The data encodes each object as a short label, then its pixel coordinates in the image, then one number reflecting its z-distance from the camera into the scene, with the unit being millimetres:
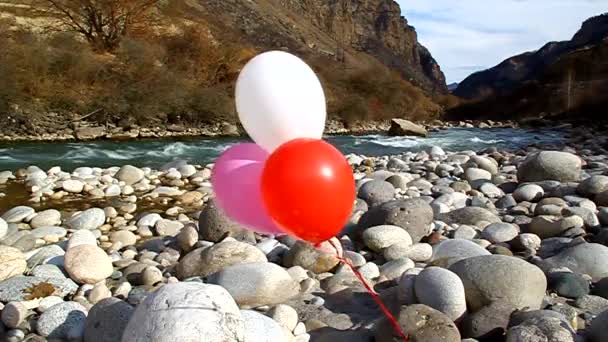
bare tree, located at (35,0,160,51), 32469
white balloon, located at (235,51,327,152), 2689
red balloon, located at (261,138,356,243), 2562
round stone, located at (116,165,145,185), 10531
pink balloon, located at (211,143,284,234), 2926
